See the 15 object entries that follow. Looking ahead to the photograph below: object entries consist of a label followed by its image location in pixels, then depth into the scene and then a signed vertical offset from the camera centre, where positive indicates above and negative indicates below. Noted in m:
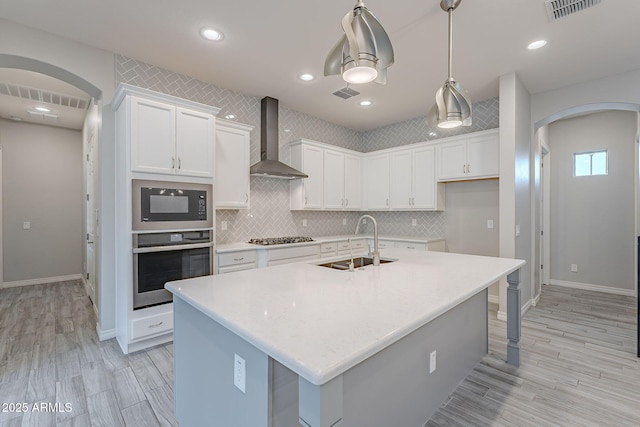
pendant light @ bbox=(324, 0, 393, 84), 1.36 +0.79
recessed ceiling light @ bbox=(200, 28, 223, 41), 2.62 +1.61
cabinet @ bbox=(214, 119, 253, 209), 3.54 +0.59
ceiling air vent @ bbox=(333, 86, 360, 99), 3.93 +1.62
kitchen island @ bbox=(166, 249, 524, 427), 0.91 -0.44
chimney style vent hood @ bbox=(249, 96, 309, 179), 4.10 +1.04
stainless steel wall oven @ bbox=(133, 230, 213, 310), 2.73 -0.47
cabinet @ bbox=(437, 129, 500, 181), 3.97 +0.77
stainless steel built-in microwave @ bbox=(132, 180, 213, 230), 2.73 +0.07
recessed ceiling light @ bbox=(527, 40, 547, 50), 2.81 +1.61
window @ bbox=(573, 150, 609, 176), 4.76 +0.79
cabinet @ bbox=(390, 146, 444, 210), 4.62 +0.49
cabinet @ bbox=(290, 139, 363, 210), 4.56 +0.58
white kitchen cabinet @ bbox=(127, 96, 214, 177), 2.73 +0.73
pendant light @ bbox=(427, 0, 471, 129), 2.04 +0.74
